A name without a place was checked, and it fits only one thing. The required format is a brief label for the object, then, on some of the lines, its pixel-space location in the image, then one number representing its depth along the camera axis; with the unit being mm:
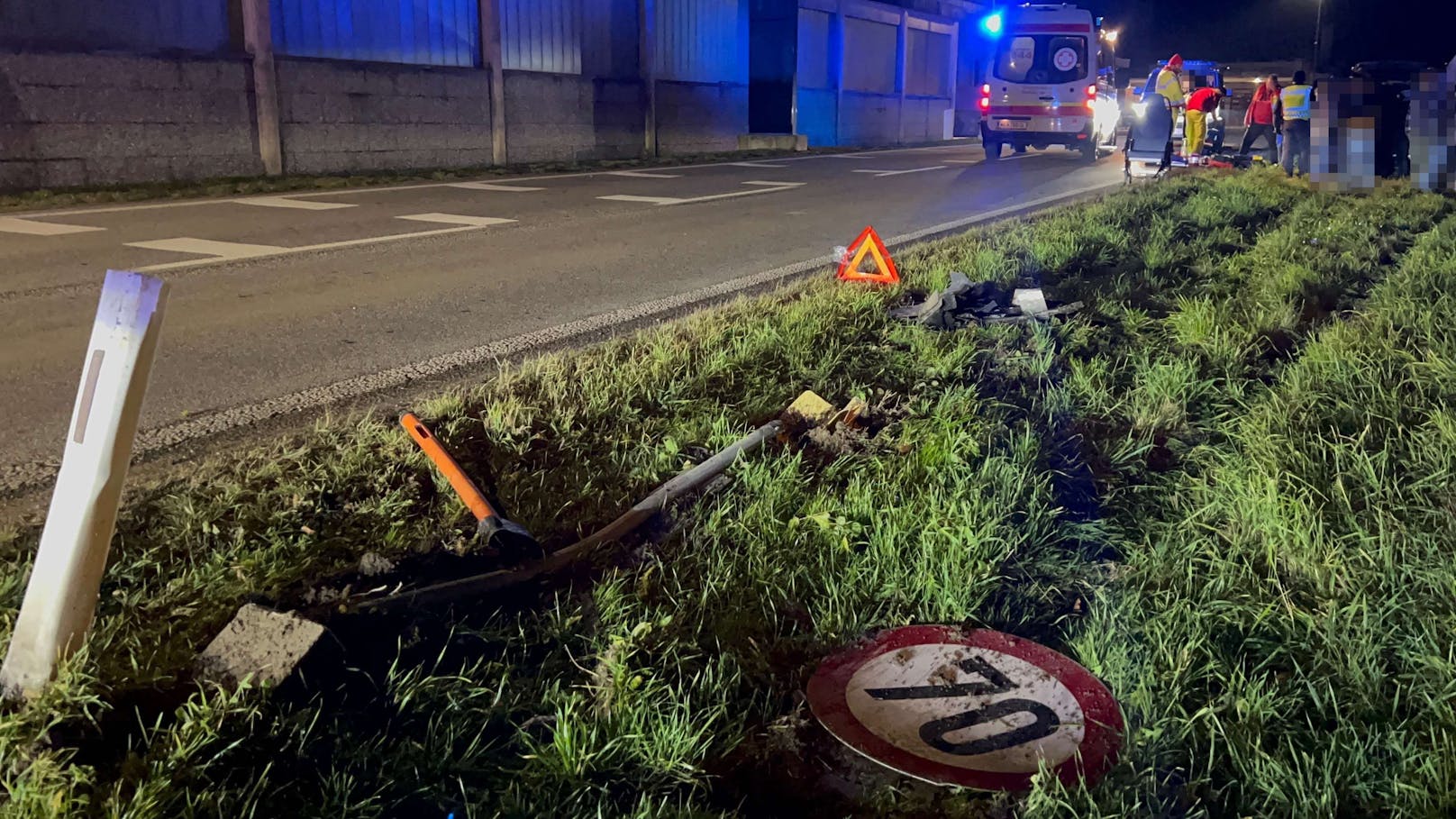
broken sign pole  2529
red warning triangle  6453
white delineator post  1920
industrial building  12055
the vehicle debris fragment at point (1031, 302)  5594
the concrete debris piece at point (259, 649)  2154
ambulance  21344
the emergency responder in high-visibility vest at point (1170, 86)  15305
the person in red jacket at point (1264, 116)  16578
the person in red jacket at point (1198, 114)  15742
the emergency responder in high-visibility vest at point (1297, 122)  14258
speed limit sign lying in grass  2205
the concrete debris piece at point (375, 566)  2646
